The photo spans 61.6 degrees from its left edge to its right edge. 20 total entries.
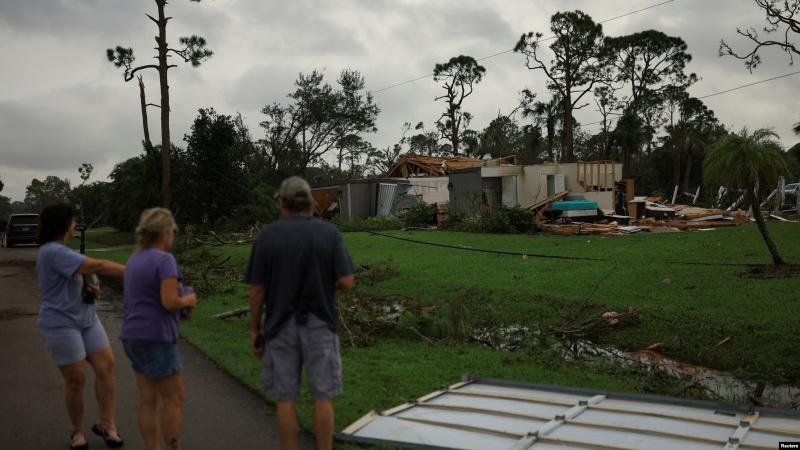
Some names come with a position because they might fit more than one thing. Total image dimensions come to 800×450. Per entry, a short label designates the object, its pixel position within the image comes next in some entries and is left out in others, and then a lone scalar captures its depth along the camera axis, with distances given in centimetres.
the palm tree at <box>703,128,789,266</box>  1209
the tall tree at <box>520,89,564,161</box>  4509
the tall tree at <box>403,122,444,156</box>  6334
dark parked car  3388
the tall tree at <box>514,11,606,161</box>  4219
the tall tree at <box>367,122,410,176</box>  6481
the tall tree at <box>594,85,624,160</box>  4688
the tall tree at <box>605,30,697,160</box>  4616
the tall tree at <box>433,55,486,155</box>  5181
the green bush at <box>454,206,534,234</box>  2361
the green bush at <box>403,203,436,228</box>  2989
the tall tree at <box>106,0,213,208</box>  2559
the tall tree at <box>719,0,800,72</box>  1736
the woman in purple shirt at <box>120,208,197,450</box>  400
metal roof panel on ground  458
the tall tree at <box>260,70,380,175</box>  4691
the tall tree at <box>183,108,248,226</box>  2911
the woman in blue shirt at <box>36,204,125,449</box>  442
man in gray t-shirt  386
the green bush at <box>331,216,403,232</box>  2980
